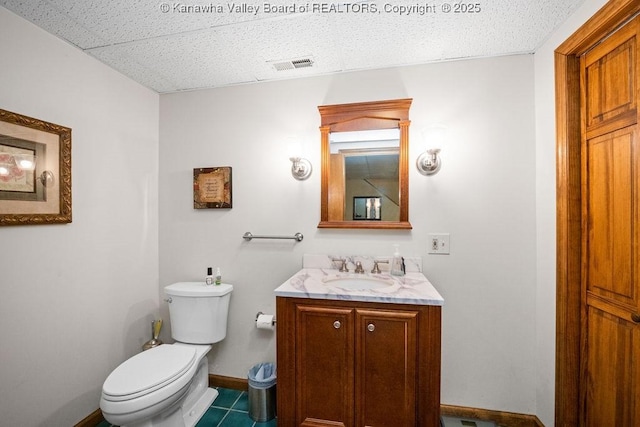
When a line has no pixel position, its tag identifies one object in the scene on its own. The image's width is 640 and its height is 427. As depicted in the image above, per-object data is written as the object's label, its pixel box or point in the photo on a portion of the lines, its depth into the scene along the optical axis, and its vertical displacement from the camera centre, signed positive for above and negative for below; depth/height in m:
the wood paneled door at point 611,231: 1.02 -0.08
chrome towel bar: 1.79 -0.16
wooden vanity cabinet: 1.21 -0.74
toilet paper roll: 1.72 -0.73
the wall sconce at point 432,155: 1.59 +0.37
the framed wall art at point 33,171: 1.20 +0.22
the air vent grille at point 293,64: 1.63 +0.98
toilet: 1.14 -0.80
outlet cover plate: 1.63 -0.19
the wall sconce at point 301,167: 1.78 +0.32
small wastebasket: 1.58 -1.16
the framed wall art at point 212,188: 1.90 +0.19
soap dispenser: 1.60 -0.32
